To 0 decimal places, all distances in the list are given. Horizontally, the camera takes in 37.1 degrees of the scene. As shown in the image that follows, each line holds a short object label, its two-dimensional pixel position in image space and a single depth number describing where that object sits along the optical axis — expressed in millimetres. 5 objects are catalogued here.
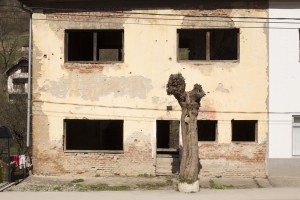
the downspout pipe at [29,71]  16719
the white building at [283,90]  16047
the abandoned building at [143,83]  16188
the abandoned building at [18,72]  49338
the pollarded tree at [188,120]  13055
